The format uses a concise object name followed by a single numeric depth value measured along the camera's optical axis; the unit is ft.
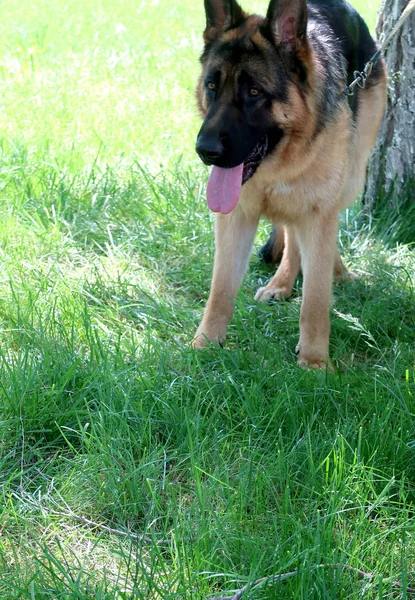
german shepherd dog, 10.76
